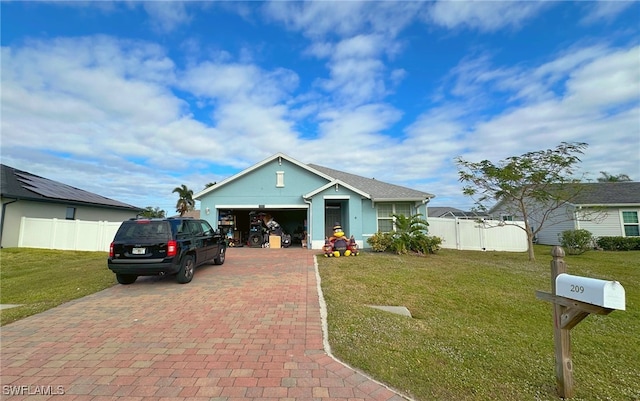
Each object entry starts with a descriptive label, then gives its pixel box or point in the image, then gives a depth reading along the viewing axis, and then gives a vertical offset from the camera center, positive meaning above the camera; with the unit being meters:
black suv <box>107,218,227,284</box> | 7.12 -0.48
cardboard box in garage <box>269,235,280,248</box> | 16.71 -0.64
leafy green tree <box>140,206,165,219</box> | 47.56 +3.36
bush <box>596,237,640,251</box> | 17.89 -0.99
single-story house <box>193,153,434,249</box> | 16.25 +1.76
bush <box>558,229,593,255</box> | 15.13 -0.69
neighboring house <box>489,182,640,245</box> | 19.36 +1.12
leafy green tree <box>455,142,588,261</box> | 12.13 +2.23
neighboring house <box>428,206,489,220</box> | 34.92 +2.35
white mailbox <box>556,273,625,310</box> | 2.38 -0.56
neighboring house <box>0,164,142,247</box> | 14.70 +1.74
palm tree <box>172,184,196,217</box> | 46.72 +5.21
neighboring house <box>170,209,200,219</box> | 40.00 +2.51
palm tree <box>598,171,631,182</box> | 39.94 +7.04
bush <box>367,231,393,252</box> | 13.85 -0.61
